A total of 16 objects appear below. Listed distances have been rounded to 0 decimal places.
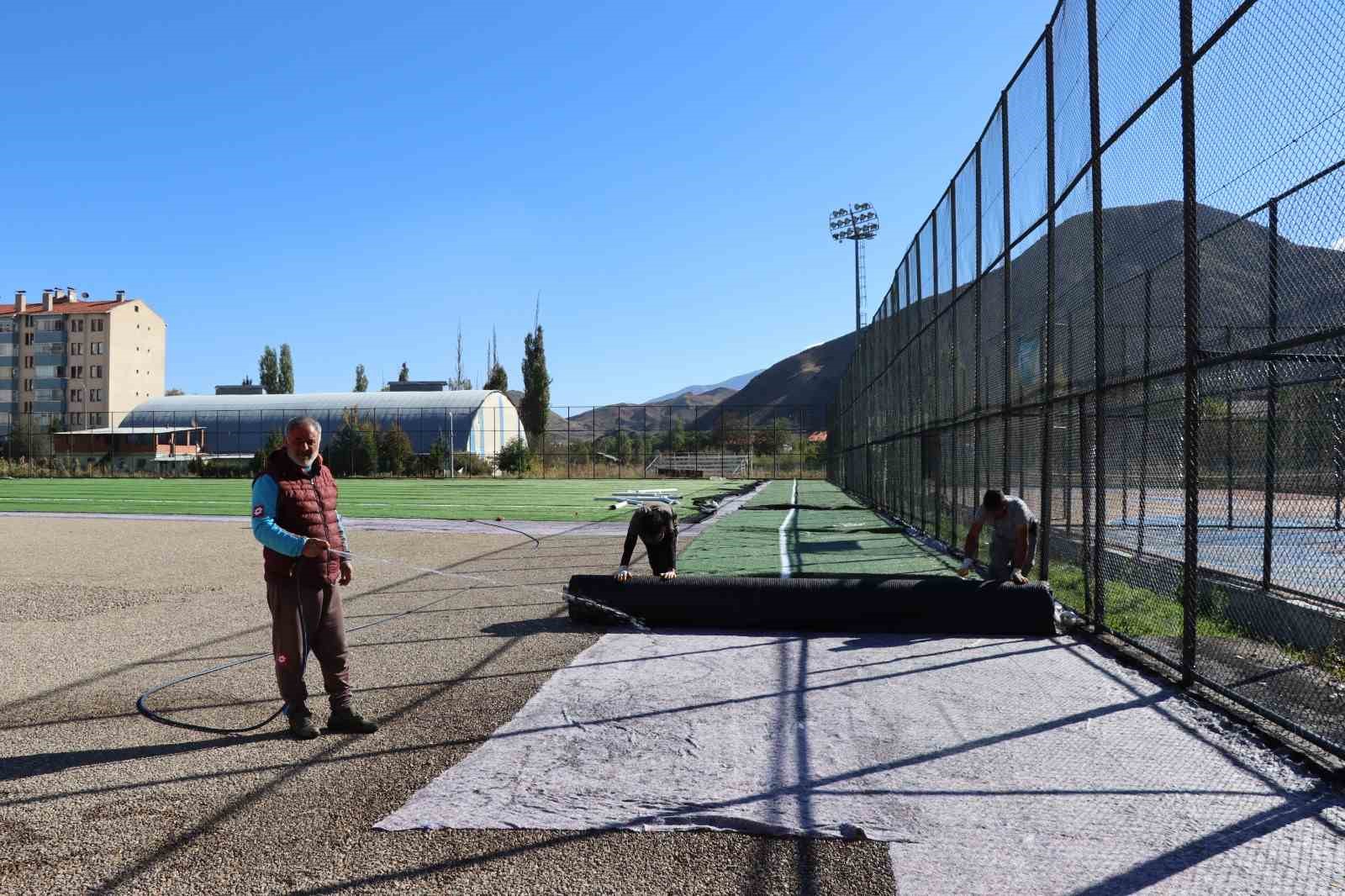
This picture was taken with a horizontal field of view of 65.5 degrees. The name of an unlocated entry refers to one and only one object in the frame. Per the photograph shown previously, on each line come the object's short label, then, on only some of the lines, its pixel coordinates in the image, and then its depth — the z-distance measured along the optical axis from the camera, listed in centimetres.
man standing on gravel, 545
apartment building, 9144
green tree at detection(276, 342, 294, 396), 11888
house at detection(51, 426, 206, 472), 6231
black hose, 552
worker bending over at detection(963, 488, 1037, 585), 903
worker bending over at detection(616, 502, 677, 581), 930
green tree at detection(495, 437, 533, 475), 5622
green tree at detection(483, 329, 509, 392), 8950
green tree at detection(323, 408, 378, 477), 5522
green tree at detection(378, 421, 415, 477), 5531
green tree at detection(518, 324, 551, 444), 8294
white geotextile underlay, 379
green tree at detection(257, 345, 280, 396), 11931
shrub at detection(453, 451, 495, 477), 5712
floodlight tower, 5219
